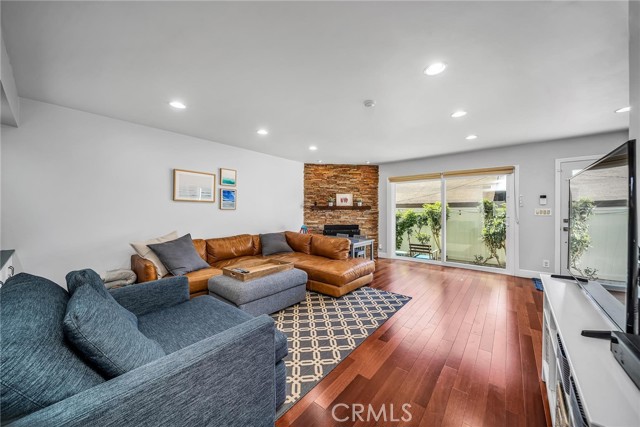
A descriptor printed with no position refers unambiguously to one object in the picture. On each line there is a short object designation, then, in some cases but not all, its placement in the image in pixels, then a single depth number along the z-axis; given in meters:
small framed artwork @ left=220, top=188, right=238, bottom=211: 3.99
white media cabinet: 0.70
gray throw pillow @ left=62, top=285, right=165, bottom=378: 0.81
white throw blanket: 2.63
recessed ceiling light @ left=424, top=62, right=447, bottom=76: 1.78
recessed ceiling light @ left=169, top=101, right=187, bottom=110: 2.45
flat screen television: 0.98
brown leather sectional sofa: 2.74
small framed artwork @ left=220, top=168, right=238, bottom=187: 3.97
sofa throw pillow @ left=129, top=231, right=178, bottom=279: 2.73
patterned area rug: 1.72
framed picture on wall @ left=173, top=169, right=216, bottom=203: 3.45
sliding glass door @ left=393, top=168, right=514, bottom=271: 4.29
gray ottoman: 2.37
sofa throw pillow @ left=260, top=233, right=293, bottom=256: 4.04
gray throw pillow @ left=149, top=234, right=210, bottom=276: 2.77
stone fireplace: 5.53
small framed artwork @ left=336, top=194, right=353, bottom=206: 5.60
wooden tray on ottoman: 2.54
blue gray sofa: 0.65
